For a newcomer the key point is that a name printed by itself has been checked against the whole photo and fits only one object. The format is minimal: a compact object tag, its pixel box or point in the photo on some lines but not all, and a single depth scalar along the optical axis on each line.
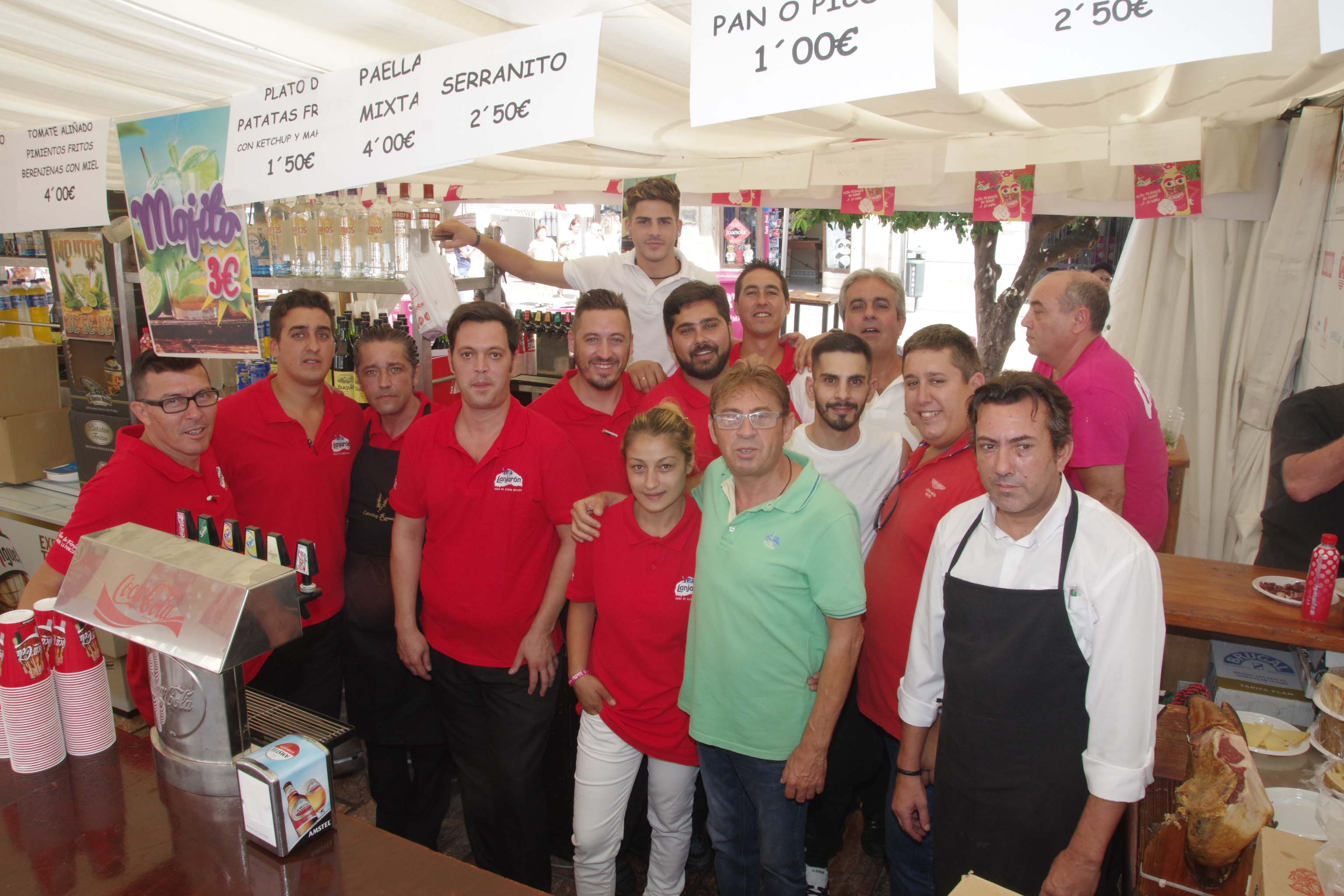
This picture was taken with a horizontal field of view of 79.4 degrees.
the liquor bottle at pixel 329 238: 3.42
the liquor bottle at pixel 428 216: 3.05
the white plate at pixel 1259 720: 2.36
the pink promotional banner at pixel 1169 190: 3.47
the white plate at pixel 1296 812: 1.94
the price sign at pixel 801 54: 1.17
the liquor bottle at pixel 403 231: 3.16
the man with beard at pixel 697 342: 2.91
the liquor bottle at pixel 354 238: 3.37
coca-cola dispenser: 1.51
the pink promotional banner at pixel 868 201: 4.25
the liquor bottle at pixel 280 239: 3.50
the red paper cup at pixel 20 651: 1.68
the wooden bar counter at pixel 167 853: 1.42
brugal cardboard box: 2.56
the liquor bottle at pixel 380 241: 3.34
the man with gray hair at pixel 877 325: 3.08
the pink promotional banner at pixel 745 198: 5.06
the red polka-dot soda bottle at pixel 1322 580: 2.21
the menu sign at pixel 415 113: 1.48
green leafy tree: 5.68
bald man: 2.75
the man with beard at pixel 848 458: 2.42
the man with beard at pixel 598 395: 2.86
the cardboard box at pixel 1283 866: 1.36
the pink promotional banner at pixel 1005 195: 3.90
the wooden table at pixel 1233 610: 2.26
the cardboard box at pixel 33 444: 4.23
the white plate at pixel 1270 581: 2.55
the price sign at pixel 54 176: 2.52
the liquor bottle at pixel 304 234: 3.47
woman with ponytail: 2.18
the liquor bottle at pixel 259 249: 3.49
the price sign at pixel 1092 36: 1.00
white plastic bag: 2.85
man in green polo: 2.01
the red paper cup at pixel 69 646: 1.75
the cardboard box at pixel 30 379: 4.23
